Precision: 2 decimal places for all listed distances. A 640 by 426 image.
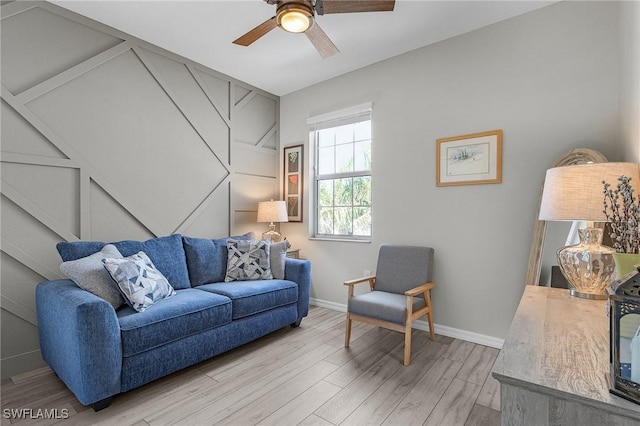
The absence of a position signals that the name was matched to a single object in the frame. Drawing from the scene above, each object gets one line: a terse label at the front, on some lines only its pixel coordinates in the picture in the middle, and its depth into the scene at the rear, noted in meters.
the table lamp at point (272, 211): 3.87
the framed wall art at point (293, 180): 4.21
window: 3.67
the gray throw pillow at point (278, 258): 3.23
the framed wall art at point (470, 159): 2.76
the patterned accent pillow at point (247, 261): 3.13
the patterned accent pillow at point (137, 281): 2.14
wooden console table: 0.74
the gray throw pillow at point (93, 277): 2.10
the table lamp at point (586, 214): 1.50
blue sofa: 1.81
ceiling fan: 1.93
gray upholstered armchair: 2.48
